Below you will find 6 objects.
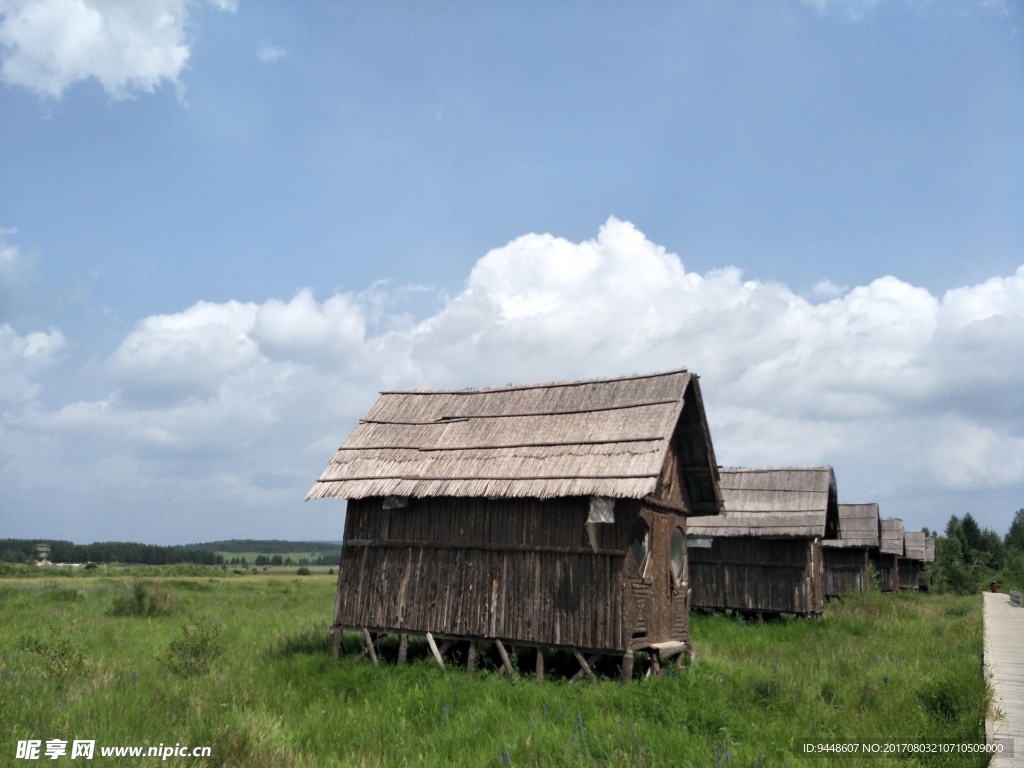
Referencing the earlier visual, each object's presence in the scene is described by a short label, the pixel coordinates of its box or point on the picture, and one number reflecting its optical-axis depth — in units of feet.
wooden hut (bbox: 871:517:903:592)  135.19
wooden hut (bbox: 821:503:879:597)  107.45
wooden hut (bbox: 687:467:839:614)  77.36
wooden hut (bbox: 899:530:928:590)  162.09
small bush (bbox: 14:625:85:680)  36.78
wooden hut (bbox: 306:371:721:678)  41.29
